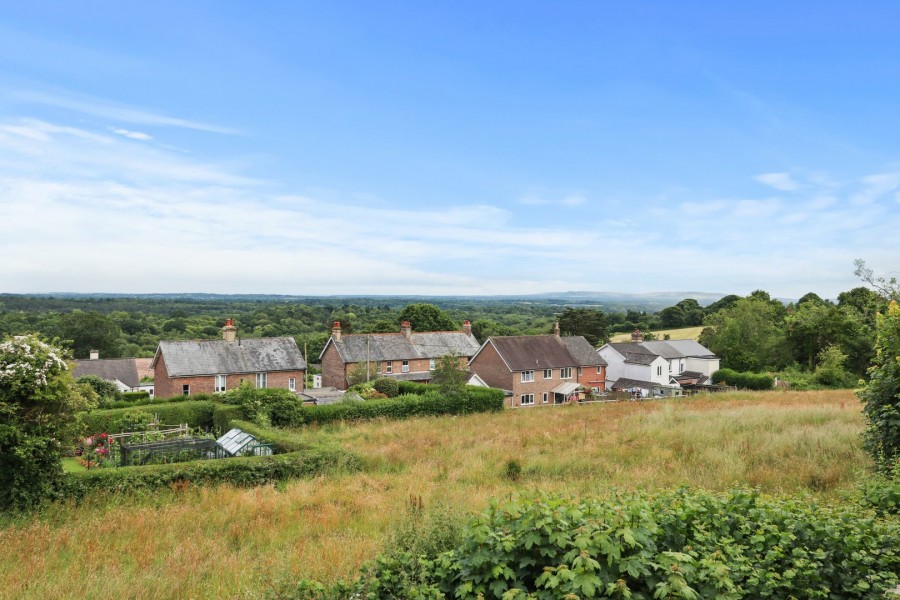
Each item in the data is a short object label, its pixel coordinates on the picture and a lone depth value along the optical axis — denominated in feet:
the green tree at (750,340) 220.64
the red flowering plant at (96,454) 61.10
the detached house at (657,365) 193.67
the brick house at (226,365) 135.33
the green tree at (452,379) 117.60
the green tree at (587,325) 302.45
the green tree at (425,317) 286.87
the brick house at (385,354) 165.27
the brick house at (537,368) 168.07
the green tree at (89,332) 299.17
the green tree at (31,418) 39.99
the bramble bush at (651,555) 15.33
